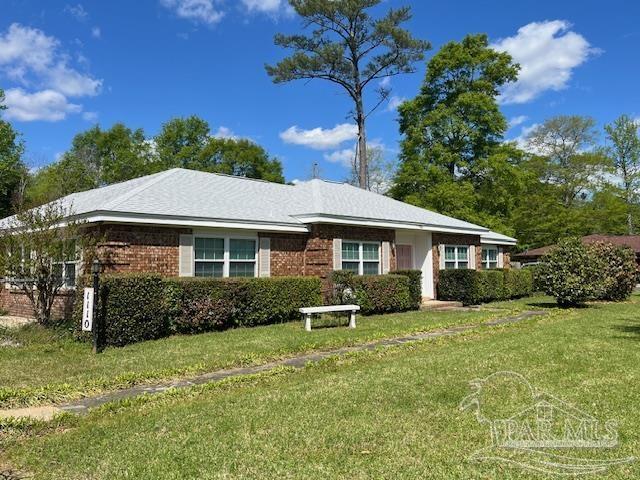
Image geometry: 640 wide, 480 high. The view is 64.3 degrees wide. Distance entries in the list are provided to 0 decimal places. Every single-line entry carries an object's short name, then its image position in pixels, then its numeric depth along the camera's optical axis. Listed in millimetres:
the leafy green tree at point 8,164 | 38562
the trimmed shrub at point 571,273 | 16812
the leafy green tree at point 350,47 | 31344
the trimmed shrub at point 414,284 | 16891
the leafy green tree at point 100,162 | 41969
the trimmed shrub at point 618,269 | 19375
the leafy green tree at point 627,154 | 44062
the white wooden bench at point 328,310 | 12297
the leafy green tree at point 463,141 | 32188
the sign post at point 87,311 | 9602
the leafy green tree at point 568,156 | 44219
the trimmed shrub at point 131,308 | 10086
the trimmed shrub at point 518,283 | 21438
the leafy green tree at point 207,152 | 44375
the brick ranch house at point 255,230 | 12594
